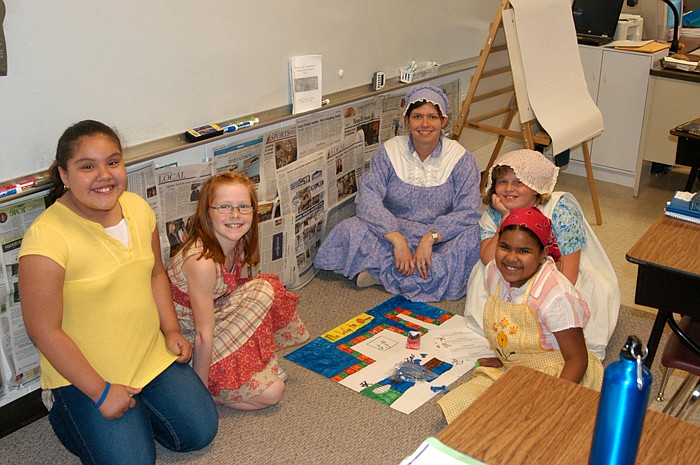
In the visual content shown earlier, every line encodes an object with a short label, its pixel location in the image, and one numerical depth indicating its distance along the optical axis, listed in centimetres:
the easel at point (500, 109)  347
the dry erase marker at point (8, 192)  203
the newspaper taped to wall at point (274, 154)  288
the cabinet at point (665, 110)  404
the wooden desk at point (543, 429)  113
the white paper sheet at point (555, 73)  348
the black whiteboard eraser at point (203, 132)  254
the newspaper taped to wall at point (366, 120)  328
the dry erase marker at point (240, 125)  266
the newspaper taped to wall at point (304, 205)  301
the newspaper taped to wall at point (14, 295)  210
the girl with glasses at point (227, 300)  226
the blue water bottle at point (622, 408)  81
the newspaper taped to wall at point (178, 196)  249
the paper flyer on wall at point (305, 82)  292
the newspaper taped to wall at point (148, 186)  237
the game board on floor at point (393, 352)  247
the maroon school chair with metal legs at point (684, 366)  188
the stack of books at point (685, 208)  208
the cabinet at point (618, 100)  416
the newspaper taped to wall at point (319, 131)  304
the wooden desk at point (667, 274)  184
